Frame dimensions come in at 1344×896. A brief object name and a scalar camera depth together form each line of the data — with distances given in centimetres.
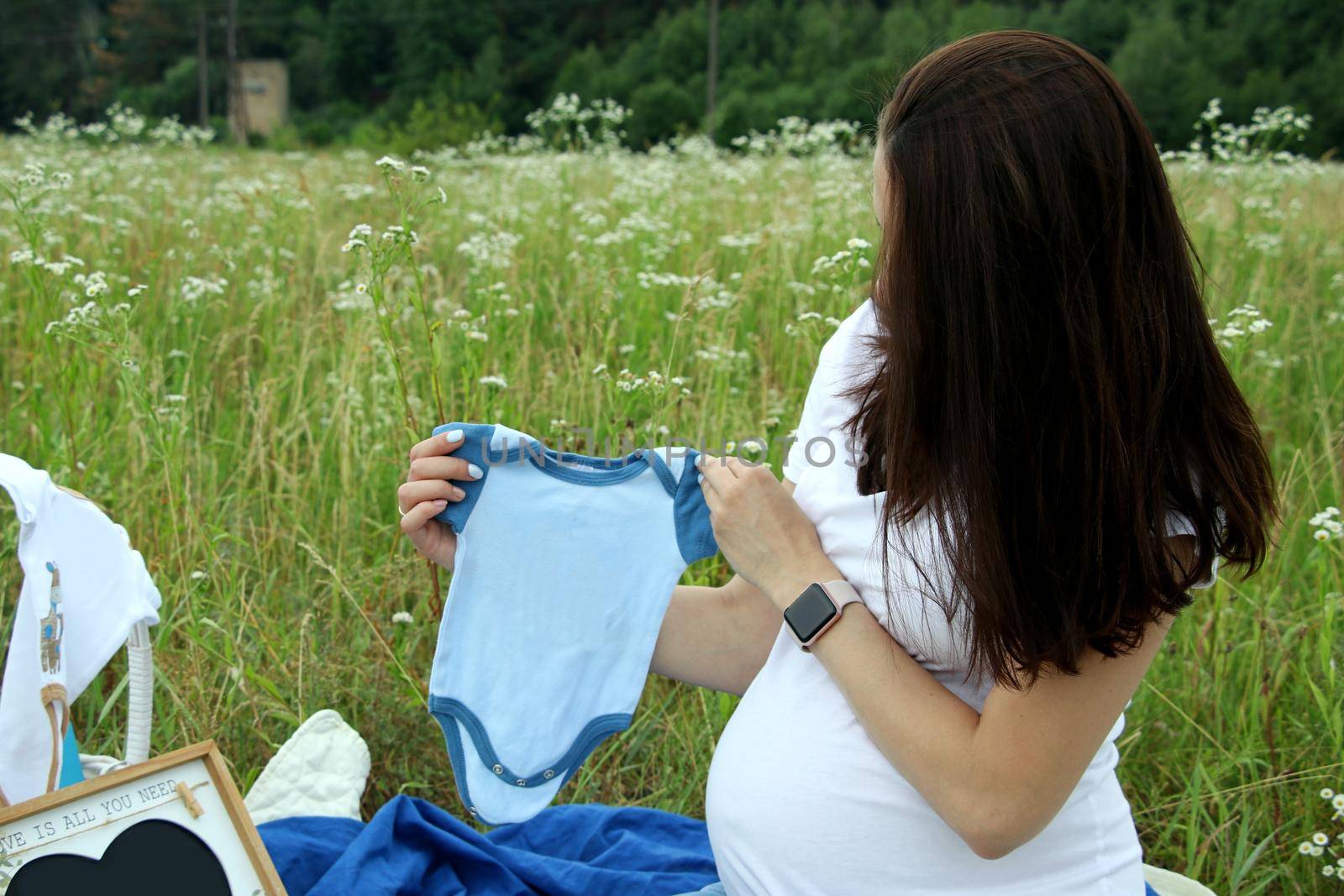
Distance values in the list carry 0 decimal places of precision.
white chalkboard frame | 144
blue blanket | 184
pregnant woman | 117
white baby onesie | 149
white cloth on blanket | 205
